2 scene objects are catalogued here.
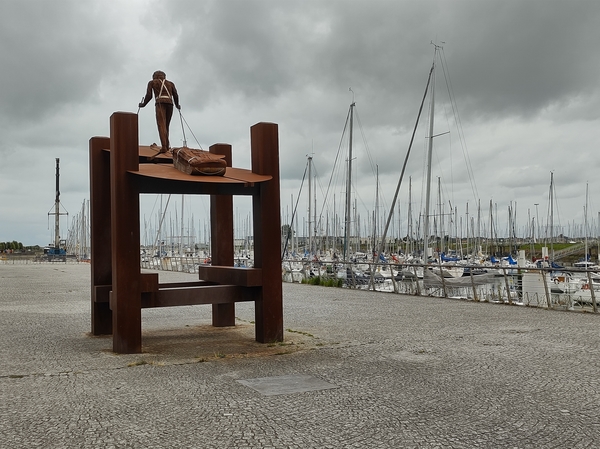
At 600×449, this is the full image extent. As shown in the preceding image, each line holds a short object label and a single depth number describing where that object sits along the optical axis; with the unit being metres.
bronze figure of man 11.41
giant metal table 9.78
